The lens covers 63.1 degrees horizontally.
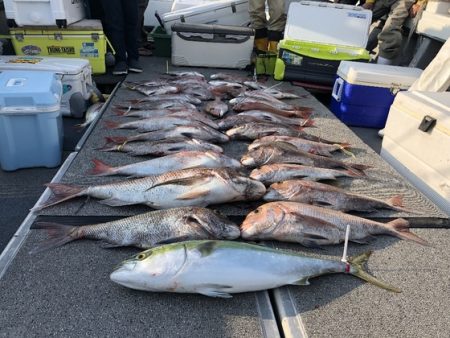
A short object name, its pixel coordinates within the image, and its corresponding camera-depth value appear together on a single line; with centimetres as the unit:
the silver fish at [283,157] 267
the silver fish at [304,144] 297
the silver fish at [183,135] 298
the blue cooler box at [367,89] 412
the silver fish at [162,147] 277
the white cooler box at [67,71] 373
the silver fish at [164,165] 246
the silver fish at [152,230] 180
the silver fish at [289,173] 242
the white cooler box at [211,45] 530
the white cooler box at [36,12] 411
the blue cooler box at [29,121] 271
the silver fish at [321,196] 222
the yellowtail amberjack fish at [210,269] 153
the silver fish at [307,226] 190
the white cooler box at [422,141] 257
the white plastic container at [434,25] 468
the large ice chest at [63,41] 435
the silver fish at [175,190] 209
